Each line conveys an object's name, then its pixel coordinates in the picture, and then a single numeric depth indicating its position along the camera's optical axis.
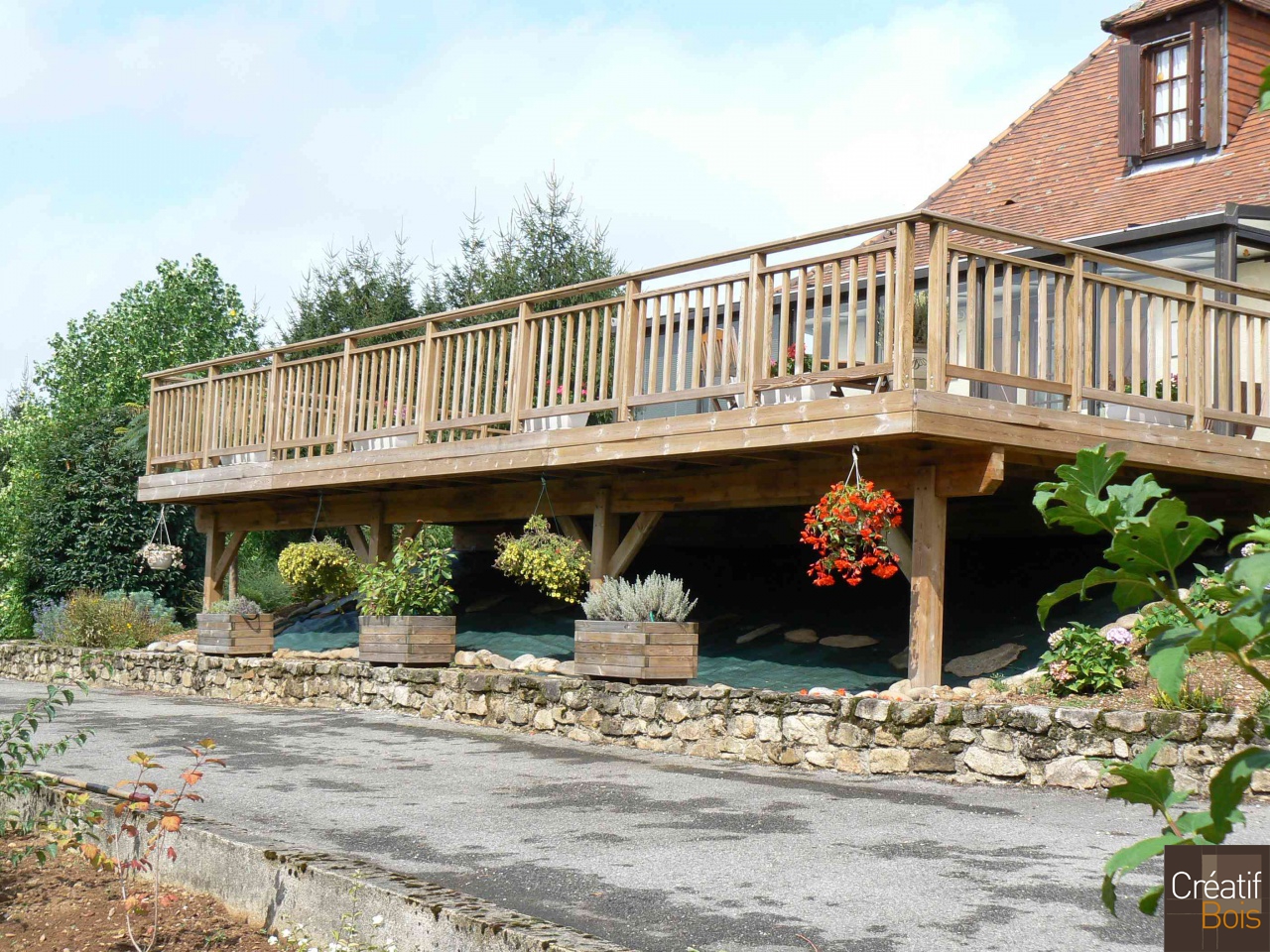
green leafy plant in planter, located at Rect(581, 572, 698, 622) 9.79
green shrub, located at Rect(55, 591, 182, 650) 16.88
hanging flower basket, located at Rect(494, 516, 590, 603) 10.84
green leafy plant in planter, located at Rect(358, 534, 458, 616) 12.01
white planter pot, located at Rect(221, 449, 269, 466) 15.08
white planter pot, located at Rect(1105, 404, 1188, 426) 10.36
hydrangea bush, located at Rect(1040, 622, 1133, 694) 8.21
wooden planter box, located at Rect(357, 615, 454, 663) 11.62
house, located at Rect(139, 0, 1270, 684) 8.95
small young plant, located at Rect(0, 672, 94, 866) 5.34
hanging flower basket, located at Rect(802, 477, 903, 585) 8.73
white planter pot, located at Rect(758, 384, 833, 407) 9.50
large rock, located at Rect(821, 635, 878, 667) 10.94
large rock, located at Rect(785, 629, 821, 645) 11.21
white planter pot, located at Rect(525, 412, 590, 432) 11.61
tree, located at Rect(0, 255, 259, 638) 20.28
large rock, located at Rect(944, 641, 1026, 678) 9.70
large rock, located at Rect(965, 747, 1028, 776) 7.81
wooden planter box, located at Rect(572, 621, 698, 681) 9.60
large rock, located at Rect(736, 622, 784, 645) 11.61
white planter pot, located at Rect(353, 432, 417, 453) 13.33
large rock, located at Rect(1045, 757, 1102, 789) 7.56
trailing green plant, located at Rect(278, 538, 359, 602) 13.04
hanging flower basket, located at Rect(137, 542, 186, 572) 16.69
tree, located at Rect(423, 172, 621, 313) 24.61
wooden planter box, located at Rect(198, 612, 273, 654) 14.18
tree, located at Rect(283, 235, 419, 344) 26.34
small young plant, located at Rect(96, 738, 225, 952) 4.75
